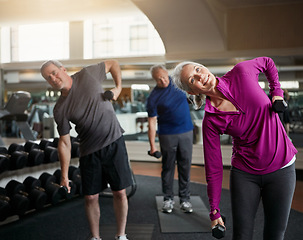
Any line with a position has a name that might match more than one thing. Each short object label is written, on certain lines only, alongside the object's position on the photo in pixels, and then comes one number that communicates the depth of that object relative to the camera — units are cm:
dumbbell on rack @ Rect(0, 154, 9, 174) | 296
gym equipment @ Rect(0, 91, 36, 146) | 391
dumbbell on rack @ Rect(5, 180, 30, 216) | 291
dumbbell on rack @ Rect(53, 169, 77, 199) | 348
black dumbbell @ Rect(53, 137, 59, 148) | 372
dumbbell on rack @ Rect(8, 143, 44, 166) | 329
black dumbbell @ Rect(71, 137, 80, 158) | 382
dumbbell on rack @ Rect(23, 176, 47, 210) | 306
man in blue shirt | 316
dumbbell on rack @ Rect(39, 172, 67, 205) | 319
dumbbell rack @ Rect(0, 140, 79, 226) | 313
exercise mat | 287
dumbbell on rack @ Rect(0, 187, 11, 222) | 280
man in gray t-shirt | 219
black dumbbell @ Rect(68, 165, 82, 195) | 363
